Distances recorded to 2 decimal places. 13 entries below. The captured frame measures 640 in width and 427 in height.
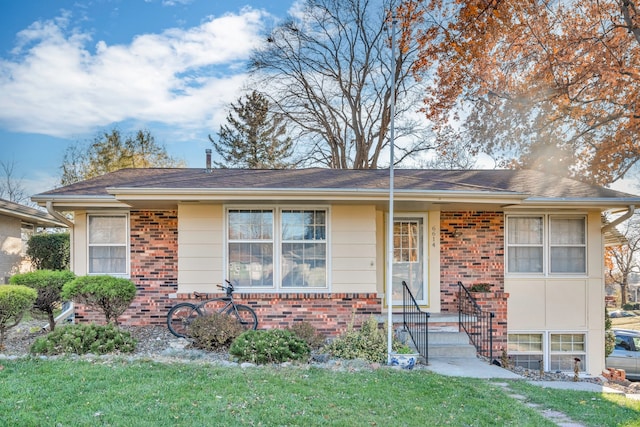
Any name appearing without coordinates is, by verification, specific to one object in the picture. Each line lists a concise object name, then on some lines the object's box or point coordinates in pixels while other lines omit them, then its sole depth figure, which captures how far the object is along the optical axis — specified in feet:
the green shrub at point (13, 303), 22.12
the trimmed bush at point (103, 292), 24.52
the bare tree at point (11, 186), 87.81
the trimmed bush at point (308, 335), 24.41
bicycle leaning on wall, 27.40
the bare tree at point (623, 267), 101.68
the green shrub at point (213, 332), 23.93
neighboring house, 48.32
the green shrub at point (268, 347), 21.27
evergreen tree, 84.99
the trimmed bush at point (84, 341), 21.29
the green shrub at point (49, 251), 51.42
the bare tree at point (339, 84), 71.51
